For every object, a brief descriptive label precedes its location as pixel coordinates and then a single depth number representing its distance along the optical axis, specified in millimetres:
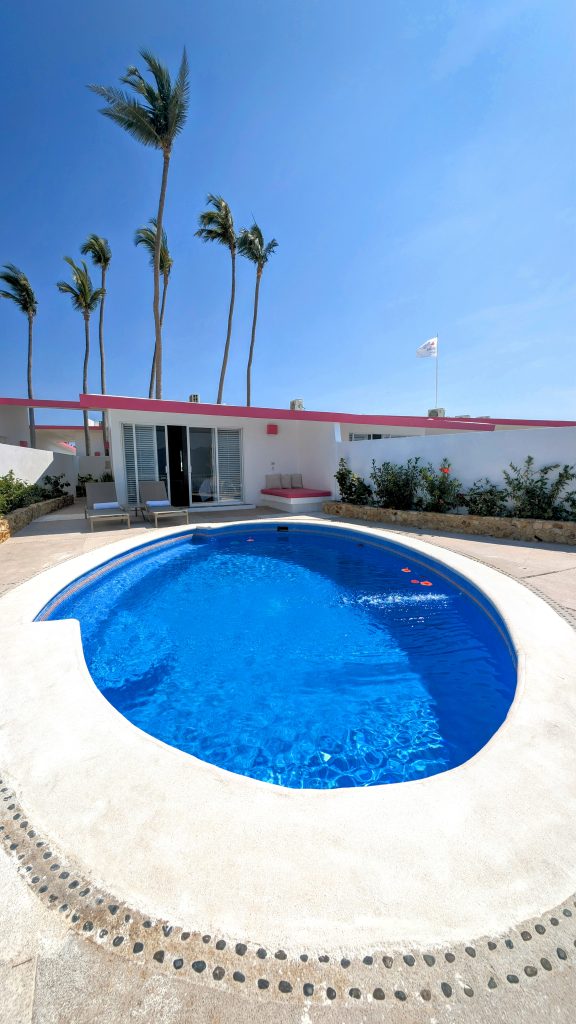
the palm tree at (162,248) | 19594
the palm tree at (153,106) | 13250
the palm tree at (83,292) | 21516
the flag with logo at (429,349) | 16223
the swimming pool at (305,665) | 2949
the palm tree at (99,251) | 20984
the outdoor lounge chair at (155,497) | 10744
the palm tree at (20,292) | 21205
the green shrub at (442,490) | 9148
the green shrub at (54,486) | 14420
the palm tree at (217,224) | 19719
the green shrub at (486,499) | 8547
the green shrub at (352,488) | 11109
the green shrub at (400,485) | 9953
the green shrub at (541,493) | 7691
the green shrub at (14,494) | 9038
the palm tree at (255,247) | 21828
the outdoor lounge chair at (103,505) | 9555
